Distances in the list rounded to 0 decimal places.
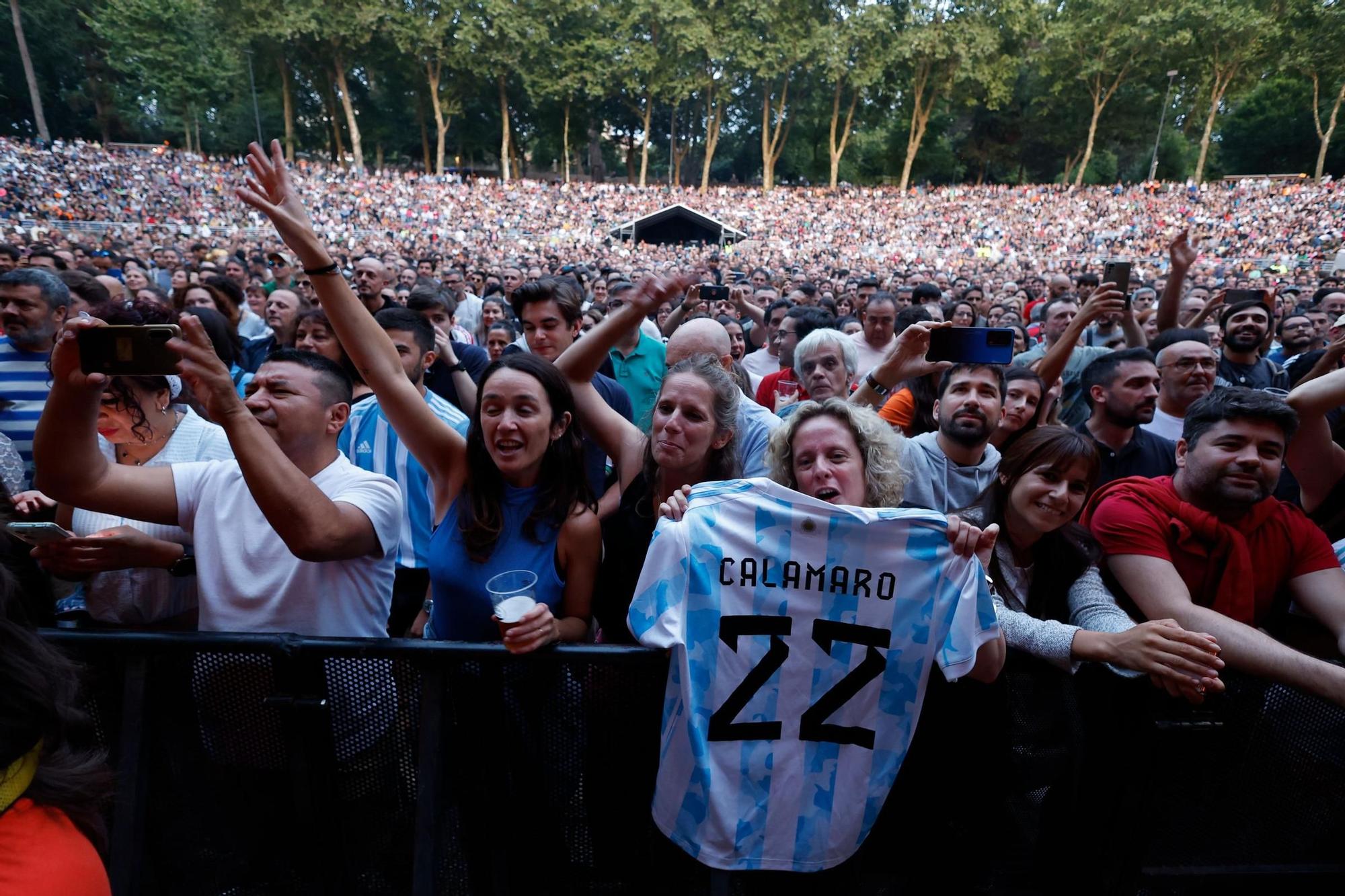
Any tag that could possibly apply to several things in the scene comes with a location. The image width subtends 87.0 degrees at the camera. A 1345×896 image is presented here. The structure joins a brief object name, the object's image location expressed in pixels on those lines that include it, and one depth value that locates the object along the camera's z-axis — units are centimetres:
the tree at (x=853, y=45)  4172
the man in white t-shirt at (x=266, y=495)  178
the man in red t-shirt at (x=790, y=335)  516
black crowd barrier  186
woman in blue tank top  215
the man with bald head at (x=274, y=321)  555
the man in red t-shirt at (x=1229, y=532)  223
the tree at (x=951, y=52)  4156
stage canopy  3488
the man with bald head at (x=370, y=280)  587
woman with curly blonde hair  216
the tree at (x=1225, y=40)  3791
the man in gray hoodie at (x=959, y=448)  305
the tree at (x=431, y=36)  3997
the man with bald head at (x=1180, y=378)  392
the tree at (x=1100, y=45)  3994
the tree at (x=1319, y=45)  3762
